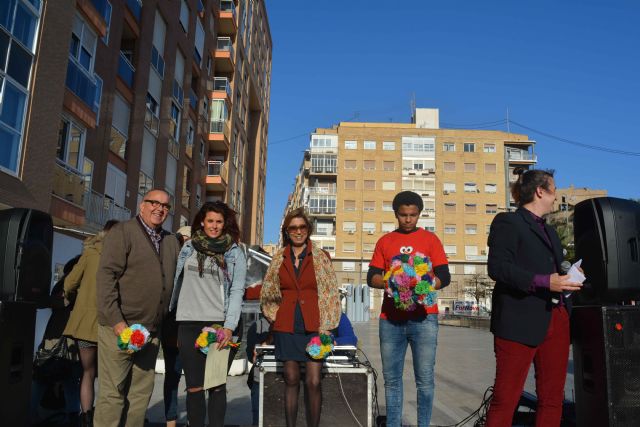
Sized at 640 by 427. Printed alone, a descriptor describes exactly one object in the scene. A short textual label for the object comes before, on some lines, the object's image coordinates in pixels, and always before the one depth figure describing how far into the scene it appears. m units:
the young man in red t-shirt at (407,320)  4.38
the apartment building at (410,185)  67.62
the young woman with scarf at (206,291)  4.25
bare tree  59.00
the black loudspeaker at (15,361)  3.71
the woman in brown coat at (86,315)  4.84
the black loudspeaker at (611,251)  3.86
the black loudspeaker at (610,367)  3.59
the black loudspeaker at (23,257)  3.94
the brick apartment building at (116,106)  13.51
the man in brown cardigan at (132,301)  4.09
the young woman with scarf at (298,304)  4.28
